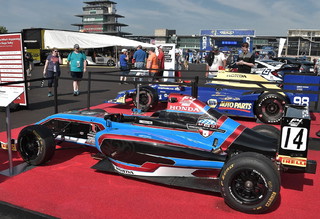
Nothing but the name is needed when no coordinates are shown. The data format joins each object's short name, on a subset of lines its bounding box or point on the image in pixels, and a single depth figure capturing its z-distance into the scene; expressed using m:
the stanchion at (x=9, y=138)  3.74
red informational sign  7.42
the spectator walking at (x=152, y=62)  10.34
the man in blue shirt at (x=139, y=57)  12.10
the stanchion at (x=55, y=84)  5.92
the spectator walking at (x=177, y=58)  16.23
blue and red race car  2.88
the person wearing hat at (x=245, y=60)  8.02
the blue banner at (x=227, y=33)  56.34
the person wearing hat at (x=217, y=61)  10.25
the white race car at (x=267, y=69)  10.33
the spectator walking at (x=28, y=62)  11.69
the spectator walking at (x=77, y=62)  9.55
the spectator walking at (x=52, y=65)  9.56
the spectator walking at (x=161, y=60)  10.95
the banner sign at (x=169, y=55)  13.39
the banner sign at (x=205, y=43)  45.66
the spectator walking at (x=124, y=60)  13.46
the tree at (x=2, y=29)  92.20
